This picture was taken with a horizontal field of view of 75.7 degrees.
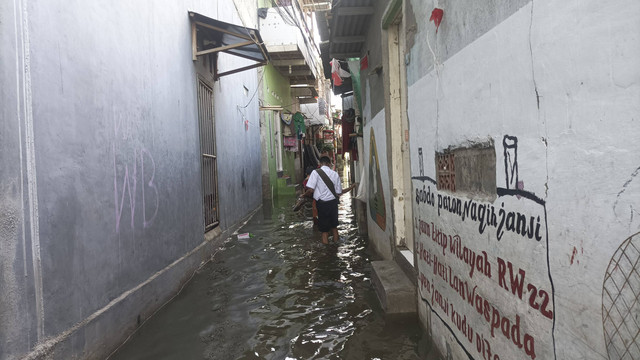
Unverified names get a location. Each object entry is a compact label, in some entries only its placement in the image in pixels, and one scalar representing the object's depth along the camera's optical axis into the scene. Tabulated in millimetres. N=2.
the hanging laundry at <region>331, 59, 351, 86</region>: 8930
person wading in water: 8008
